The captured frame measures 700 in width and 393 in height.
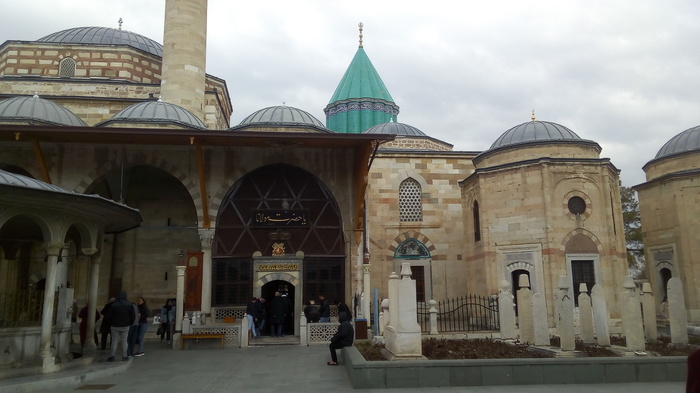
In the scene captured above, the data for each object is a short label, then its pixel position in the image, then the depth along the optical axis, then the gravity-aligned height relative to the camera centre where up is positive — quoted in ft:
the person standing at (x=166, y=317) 40.19 -1.60
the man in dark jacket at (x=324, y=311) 40.57 -1.33
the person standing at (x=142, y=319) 32.83 -1.43
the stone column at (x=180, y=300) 37.52 -0.33
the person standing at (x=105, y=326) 31.39 -1.79
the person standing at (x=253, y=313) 39.06 -1.42
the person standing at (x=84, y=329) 32.01 -1.94
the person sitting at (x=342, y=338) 28.35 -2.35
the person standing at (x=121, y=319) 27.96 -1.22
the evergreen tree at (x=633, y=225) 81.82 +9.82
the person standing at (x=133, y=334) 30.30 -2.27
